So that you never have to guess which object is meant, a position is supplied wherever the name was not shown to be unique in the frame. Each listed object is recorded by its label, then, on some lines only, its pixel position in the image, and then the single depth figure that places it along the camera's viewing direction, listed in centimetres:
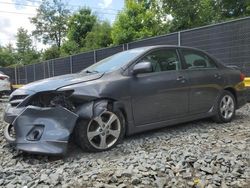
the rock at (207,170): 220
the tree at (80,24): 2117
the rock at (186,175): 213
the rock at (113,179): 206
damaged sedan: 256
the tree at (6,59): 3419
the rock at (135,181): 204
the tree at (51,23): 3131
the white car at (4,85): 798
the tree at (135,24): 1442
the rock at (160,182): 202
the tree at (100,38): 1706
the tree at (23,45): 3503
